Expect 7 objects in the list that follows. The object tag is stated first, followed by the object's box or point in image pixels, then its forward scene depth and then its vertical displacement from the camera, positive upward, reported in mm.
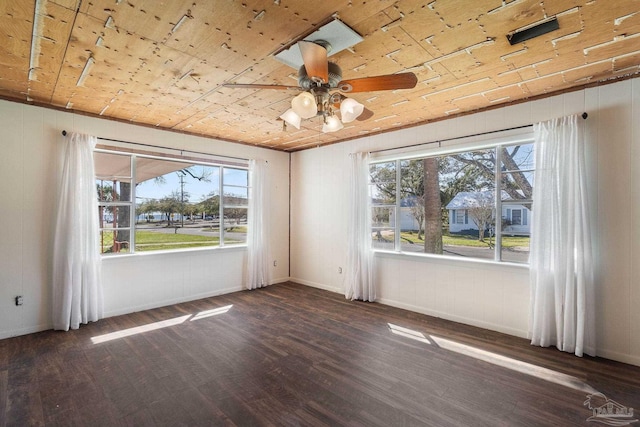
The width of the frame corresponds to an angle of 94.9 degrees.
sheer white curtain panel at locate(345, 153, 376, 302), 4785 -376
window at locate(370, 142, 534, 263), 4584 +172
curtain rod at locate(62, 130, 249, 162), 3969 +1021
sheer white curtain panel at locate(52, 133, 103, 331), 3561 -365
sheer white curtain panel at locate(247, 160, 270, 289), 5477 -248
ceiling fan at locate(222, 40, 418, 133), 1868 +919
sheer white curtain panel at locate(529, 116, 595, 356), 2934 -308
